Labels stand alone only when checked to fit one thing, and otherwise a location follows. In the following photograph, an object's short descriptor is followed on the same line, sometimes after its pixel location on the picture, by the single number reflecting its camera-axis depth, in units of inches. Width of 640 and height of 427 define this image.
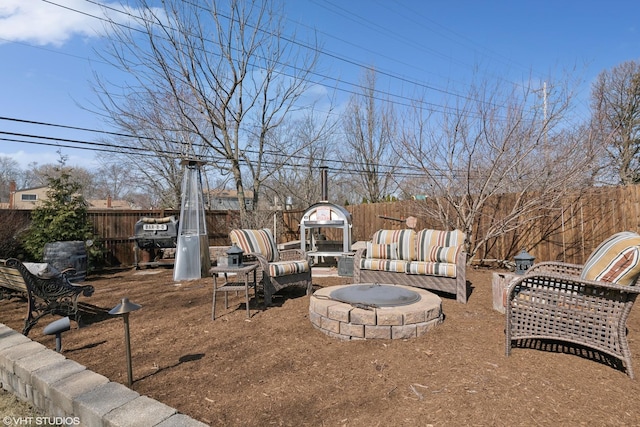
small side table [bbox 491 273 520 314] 154.6
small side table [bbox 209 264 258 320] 155.3
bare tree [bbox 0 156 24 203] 1138.5
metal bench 135.7
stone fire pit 121.9
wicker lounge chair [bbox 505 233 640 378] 92.5
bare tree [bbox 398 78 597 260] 245.9
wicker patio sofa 183.3
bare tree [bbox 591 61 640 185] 502.6
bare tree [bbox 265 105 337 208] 662.5
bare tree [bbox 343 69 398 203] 565.9
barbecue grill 336.5
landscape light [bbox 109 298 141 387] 91.0
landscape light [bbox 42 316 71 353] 102.3
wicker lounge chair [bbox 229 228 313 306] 178.9
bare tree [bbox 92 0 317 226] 320.2
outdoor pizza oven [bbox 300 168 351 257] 283.6
